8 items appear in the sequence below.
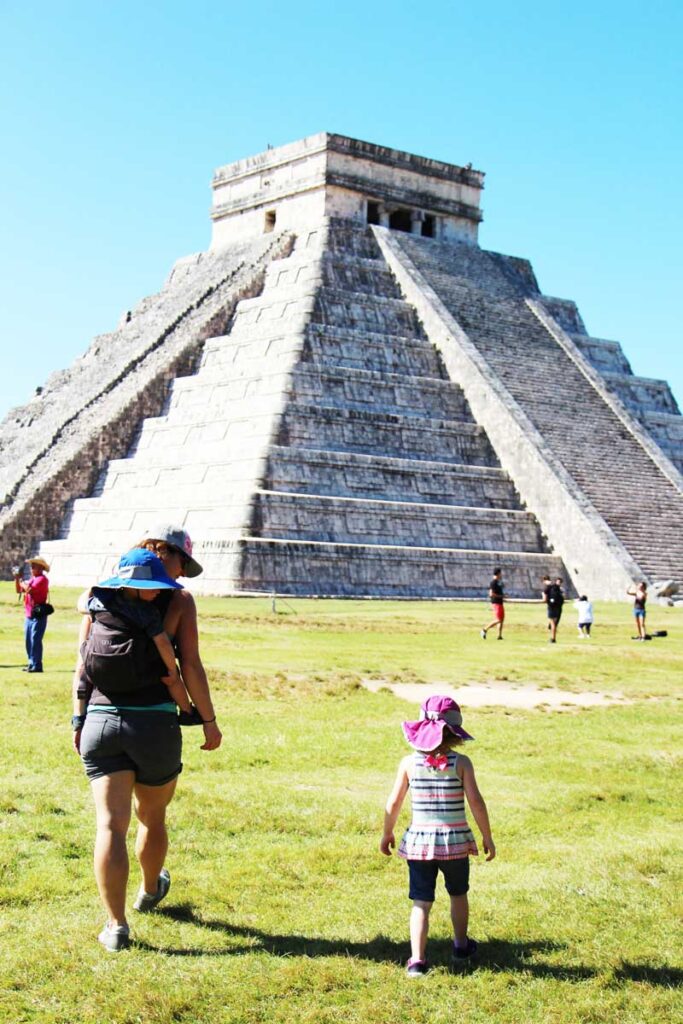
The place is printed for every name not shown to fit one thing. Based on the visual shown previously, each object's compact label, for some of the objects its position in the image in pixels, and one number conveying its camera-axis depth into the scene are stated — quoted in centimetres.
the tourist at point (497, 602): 2184
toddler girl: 572
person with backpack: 585
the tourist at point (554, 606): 2177
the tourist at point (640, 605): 2209
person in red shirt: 1417
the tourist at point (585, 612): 2244
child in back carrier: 603
